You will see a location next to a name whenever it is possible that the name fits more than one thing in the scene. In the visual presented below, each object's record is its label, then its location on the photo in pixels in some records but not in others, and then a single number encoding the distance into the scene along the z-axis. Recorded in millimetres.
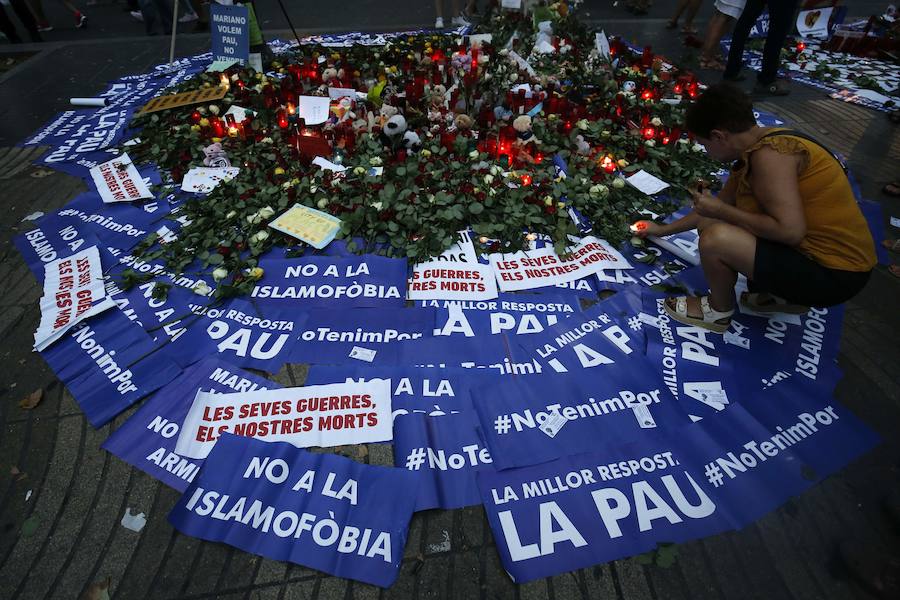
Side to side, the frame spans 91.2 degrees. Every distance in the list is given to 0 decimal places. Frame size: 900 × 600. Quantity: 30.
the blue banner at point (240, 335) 2457
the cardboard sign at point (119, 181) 3574
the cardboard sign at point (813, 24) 7191
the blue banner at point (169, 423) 2016
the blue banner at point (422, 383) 2221
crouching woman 1975
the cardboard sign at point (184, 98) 4500
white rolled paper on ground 5051
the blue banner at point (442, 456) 1904
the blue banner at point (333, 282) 2754
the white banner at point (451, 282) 2770
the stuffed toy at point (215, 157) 3816
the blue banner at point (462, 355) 2404
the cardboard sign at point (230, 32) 5027
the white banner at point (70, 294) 2582
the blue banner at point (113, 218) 3213
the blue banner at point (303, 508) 1742
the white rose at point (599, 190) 3408
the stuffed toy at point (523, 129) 3952
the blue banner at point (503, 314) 2600
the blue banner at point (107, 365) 2277
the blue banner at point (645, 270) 2867
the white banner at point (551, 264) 2865
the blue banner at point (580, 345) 2416
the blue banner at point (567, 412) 2053
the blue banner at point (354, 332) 2471
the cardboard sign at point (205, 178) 3588
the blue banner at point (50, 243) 3051
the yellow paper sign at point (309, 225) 3082
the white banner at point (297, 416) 2096
